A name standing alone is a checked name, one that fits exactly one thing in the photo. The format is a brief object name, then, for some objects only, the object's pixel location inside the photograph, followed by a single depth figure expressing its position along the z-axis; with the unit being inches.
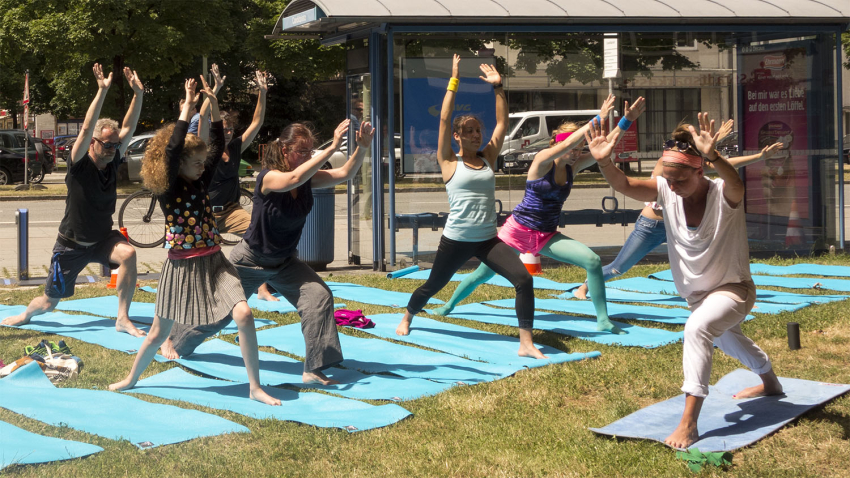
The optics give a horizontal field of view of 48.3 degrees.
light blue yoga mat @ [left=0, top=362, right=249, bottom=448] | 198.8
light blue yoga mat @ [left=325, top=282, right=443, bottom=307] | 370.3
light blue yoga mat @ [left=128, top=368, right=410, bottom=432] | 211.5
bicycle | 558.6
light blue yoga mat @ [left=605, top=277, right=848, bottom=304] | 362.9
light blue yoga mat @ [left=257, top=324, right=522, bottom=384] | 255.9
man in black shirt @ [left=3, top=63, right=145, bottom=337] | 286.2
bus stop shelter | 457.7
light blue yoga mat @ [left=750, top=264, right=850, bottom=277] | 433.2
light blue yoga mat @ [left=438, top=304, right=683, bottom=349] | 297.1
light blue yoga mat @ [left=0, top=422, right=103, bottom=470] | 179.5
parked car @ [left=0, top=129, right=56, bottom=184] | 1090.7
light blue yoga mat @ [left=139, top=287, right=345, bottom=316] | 350.0
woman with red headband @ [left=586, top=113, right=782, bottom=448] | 185.9
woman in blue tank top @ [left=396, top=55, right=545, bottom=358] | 273.7
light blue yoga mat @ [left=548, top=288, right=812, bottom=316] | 346.0
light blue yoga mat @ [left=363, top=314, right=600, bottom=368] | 273.4
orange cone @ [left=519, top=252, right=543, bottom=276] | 442.0
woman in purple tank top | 311.1
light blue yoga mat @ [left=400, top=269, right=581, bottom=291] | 404.2
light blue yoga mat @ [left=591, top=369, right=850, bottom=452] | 193.5
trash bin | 452.1
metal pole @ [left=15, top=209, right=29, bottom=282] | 419.2
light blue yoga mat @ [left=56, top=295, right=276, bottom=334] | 333.1
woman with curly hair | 221.3
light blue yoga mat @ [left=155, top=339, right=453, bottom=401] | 238.7
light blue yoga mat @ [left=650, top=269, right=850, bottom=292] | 394.9
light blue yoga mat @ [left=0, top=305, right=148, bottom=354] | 293.6
